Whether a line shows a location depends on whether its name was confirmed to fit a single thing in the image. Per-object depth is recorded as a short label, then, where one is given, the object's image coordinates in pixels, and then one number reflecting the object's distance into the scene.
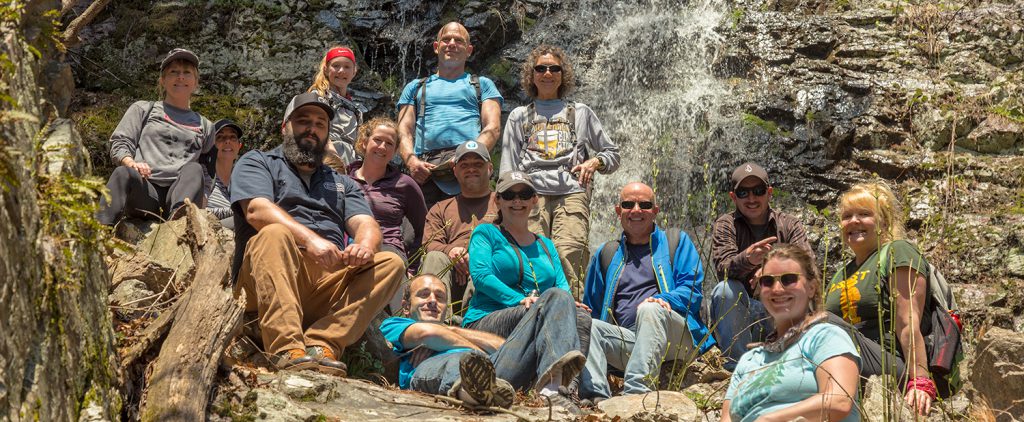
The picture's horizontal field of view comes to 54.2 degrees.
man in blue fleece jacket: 5.91
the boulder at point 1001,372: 5.86
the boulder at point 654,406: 5.30
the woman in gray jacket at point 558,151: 7.61
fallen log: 3.89
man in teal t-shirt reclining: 5.04
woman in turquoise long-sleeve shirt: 6.00
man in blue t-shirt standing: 8.20
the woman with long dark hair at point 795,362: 4.18
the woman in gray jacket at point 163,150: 7.16
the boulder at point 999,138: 12.00
